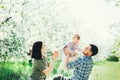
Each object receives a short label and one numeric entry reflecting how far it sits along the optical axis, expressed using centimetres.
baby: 249
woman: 232
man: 230
